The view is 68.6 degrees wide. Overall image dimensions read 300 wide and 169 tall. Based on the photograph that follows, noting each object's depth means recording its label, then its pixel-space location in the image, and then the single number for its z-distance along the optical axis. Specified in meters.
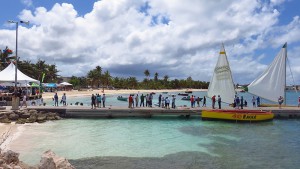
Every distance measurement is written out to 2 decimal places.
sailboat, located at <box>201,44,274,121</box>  21.68
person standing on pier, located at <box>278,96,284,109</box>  24.87
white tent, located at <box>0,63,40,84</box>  23.94
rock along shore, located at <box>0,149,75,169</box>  6.93
